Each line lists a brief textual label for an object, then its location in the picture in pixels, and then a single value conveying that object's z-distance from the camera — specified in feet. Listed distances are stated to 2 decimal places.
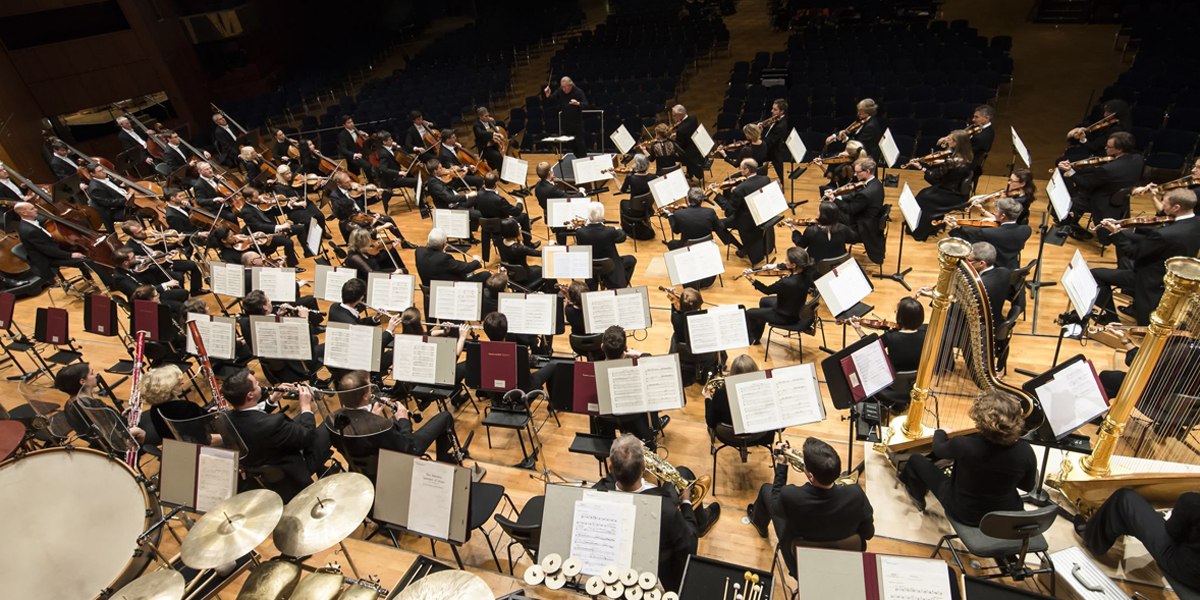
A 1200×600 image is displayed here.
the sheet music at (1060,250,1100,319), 16.19
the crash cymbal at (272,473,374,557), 11.24
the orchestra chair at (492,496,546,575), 12.48
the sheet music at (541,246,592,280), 23.04
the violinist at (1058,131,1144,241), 23.84
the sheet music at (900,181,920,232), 22.84
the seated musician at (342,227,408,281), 24.45
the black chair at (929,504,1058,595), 11.46
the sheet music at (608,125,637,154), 35.63
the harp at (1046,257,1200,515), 11.47
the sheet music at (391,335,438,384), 17.92
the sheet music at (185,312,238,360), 20.86
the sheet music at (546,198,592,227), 28.09
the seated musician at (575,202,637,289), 25.14
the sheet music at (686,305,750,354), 17.62
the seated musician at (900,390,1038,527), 11.91
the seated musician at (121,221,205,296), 27.22
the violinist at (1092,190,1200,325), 18.69
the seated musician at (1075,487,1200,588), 11.23
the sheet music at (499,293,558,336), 19.58
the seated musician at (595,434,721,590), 12.21
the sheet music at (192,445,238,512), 13.73
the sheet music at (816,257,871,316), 18.83
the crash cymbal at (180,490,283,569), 11.14
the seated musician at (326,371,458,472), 14.96
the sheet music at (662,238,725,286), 22.02
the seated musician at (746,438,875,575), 11.62
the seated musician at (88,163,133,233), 34.09
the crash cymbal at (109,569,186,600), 11.00
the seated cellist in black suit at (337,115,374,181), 40.55
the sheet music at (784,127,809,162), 29.63
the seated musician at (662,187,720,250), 26.13
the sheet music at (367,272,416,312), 22.00
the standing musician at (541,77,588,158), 39.88
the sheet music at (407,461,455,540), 12.60
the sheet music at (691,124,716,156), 33.04
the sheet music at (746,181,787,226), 25.18
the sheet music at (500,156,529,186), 33.60
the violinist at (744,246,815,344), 20.17
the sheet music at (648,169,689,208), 28.27
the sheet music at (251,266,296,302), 23.95
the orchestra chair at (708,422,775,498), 15.98
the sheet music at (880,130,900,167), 28.28
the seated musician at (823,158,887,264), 25.40
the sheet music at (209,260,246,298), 24.62
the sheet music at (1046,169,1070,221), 21.75
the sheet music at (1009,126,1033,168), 23.63
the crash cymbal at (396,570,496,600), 10.26
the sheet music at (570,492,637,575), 11.48
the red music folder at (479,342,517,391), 17.56
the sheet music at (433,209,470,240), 28.48
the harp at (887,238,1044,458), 12.58
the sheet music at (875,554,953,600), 9.71
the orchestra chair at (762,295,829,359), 20.93
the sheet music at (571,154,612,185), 31.50
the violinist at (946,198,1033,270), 20.80
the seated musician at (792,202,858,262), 22.85
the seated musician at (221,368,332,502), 14.94
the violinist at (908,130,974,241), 26.32
